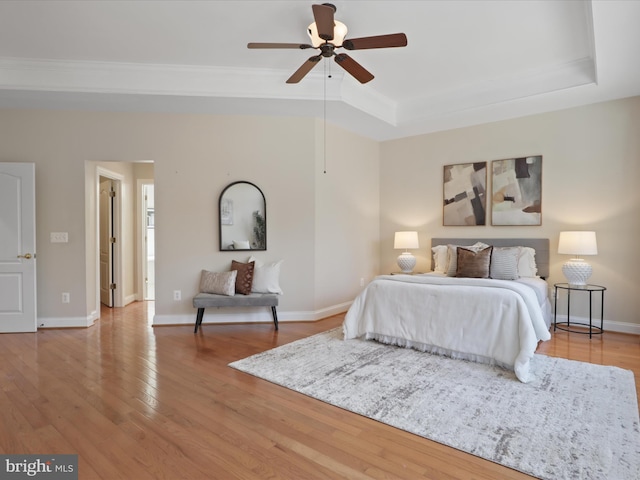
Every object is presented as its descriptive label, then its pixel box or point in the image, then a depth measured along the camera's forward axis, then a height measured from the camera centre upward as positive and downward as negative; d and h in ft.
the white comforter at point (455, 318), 10.01 -2.63
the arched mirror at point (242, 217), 15.74 +0.57
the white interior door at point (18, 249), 14.20 -0.72
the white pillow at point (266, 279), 15.10 -1.98
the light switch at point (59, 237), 14.99 -0.27
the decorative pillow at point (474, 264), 14.64 -1.32
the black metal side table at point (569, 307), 13.65 -3.09
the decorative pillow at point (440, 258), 16.97 -1.27
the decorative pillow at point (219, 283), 14.68 -2.10
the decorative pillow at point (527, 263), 15.19 -1.35
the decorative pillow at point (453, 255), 15.64 -1.08
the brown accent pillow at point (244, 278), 14.83 -1.91
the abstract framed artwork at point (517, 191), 15.94 +1.74
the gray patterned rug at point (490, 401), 6.34 -3.80
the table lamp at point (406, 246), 18.07 -0.76
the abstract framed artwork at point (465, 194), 17.33 +1.74
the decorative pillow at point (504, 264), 14.52 -1.33
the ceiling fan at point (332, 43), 8.47 +4.72
